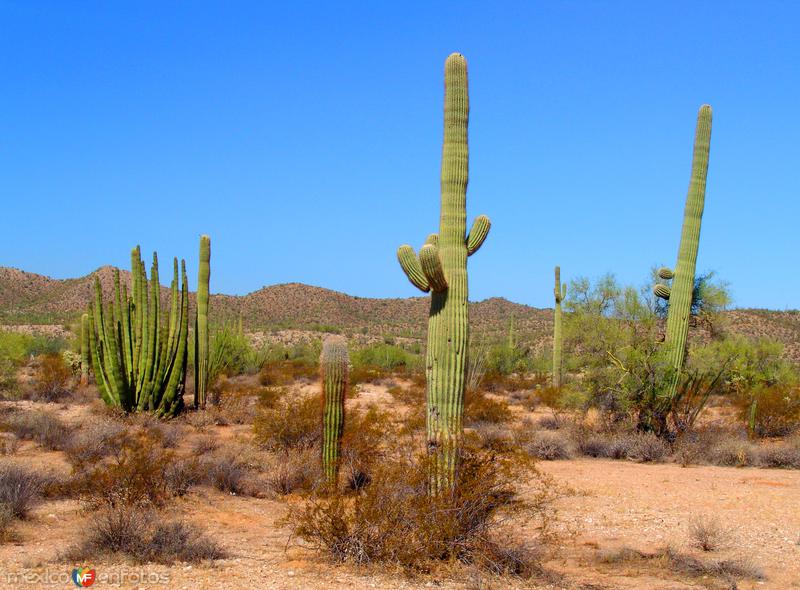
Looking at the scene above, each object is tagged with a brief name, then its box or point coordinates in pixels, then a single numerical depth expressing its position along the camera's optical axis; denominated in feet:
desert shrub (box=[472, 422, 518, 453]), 50.51
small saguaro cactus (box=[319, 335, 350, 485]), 35.81
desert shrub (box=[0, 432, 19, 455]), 42.65
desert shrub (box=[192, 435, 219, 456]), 42.87
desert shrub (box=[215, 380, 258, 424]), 59.62
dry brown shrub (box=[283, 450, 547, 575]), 23.73
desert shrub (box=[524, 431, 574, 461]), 47.62
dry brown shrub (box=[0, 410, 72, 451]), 44.71
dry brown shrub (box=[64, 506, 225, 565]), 23.75
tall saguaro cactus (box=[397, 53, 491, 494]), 26.73
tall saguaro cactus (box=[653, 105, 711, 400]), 52.01
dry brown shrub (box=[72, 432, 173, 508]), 30.45
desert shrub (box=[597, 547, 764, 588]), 24.30
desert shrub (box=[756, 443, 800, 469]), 45.70
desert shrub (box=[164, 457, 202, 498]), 33.37
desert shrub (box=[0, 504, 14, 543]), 25.99
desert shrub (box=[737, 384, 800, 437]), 55.67
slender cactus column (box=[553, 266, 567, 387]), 83.10
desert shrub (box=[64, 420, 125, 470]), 37.22
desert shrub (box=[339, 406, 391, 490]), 36.86
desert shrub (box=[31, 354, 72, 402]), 68.08
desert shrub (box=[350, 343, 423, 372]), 113.14
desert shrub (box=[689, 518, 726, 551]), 27.68
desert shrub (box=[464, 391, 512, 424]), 60.54
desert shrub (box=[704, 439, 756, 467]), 46.50
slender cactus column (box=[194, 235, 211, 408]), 60.23
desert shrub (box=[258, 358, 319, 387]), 87.61
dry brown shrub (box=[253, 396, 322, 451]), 44.39
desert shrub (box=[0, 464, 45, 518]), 28.37
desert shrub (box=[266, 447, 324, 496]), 36.06
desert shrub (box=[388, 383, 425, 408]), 72.13
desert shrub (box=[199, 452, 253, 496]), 35.83
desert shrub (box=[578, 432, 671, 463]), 48.14
